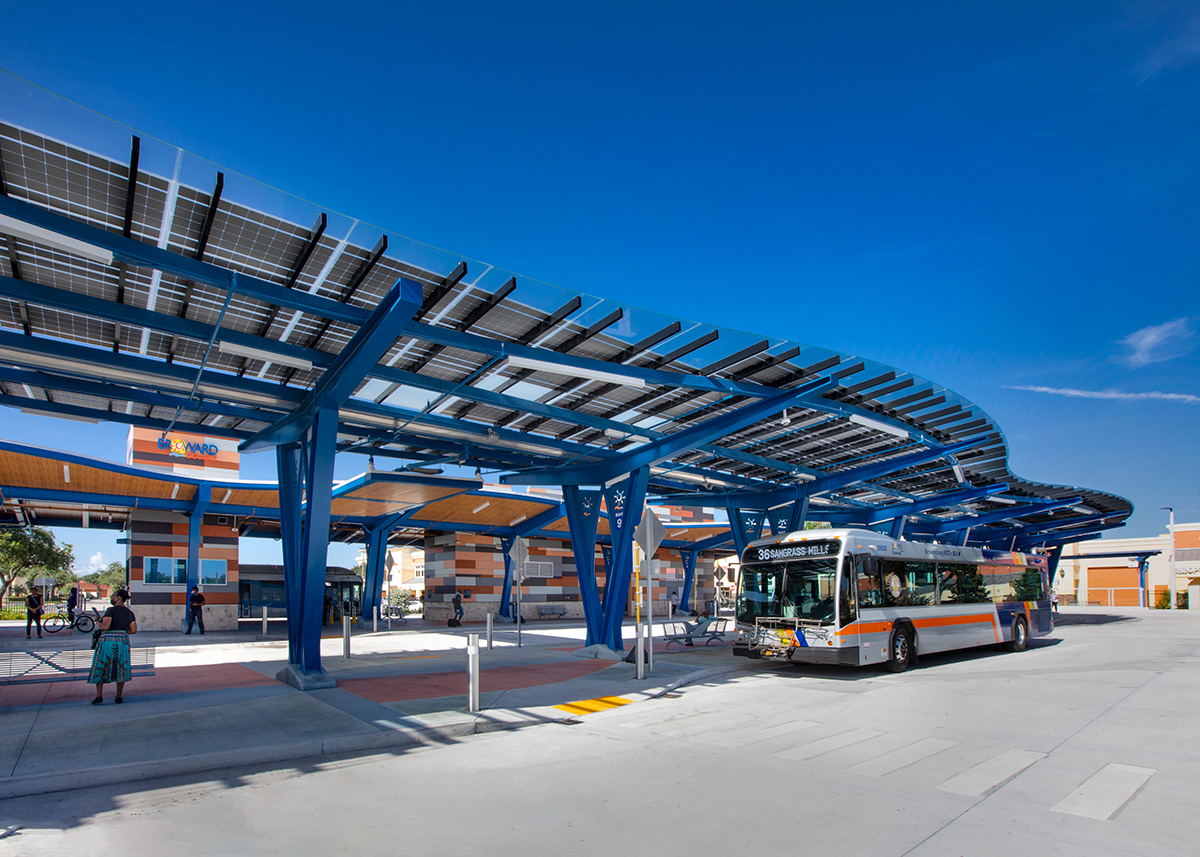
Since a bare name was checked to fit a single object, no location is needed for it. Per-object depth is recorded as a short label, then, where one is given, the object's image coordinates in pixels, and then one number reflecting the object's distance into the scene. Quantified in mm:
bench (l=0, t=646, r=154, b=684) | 11938
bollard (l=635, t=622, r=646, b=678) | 13909
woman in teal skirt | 10875
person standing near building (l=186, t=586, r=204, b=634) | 26219
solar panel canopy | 8703
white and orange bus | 15086
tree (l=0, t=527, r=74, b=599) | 45344
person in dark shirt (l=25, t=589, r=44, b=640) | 25156
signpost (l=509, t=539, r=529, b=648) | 21444
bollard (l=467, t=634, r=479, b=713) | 10078
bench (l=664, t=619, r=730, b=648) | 22141
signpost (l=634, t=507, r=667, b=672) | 13883
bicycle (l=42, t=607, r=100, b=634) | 27578
